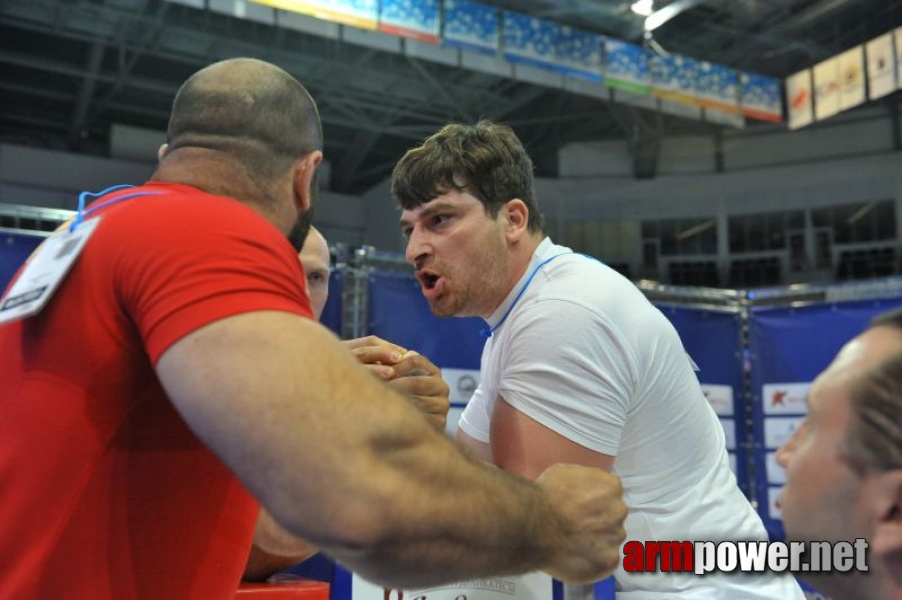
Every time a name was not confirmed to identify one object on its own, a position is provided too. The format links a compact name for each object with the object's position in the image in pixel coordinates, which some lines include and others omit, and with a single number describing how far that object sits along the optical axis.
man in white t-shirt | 1.65
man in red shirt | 0.91
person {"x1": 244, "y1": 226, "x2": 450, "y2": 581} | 1.70
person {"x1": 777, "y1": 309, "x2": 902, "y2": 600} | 0.92
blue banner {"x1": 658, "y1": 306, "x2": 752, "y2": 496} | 5.65
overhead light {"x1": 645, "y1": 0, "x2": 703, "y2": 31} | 11.53
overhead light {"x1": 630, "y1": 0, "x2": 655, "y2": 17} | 11.45
